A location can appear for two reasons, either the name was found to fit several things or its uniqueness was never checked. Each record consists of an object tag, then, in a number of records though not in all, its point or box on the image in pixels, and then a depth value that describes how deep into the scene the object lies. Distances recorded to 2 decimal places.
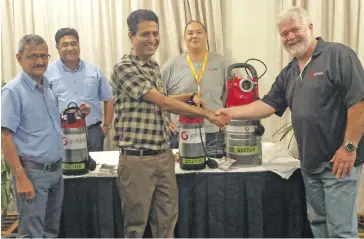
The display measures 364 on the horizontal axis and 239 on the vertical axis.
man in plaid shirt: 1.89
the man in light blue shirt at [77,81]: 3.05
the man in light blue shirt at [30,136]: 1.79
